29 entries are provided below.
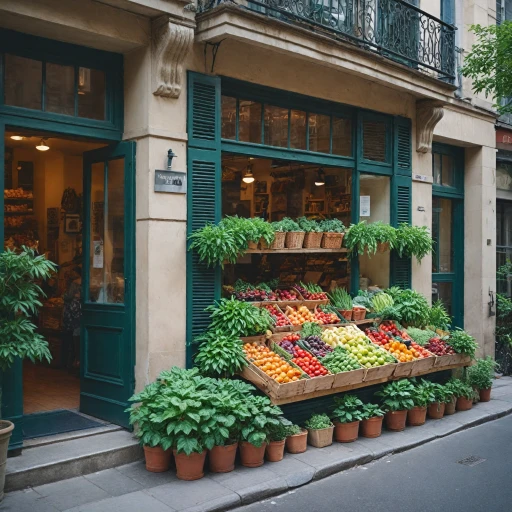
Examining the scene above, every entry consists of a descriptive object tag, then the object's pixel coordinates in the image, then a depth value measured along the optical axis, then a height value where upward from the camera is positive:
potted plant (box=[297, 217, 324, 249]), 9.65 +0.46
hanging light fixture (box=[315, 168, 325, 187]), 11.42 +1.49
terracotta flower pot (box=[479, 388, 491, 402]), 11.06 -2.20
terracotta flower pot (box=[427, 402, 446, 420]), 9.77 -2.19
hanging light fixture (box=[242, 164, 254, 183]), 11.85 +1.58
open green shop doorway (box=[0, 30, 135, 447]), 7.20 +0.69
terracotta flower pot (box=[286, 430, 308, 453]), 7.82 -2.14
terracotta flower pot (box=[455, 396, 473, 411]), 10.39 -2.23
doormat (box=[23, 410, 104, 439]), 7.50 -1.93
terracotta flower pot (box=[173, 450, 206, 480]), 6.79 -2.09
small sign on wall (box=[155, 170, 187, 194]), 7.86 +0.99
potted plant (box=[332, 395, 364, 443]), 8.42 -2.00
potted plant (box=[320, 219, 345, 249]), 9.95 +0.46
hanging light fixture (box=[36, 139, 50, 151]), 11.05 +1.97
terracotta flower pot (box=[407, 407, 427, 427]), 9.37 -2.19
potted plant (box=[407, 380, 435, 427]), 9.34 -2.03
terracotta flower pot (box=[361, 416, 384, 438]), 8.70 -2.16
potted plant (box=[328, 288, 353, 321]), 9.96 -0.59
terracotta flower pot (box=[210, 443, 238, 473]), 7.01 -2.09
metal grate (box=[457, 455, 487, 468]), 7.99 -2.44
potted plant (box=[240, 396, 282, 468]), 7.11 -1.83
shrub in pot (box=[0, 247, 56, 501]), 6.01 -0.44
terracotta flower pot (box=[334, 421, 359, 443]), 8.42 -2.16
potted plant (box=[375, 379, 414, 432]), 9.11 -1.94
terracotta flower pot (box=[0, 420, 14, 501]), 5.92 -1.67
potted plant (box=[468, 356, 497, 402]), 10.79 -1.86
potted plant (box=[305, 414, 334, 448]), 8.16 -2.08
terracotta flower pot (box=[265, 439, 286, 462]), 7.46 -2.14
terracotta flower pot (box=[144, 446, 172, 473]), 7.00 -2.10
